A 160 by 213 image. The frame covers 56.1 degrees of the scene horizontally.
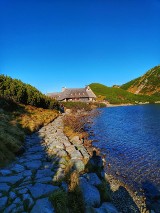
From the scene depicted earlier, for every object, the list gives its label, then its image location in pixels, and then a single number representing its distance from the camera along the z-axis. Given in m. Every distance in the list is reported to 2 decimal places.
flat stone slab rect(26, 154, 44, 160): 7.72
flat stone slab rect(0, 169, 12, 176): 6.00
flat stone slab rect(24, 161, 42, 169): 6.75
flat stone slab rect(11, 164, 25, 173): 6.38
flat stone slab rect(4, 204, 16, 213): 4.03
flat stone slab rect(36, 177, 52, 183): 5.55
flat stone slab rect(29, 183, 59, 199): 4.78
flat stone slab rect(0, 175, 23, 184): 5.49
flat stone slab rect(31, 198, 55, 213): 4.05
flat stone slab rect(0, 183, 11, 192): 4.96
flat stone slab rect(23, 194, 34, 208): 4.33
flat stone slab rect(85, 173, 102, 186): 6.01
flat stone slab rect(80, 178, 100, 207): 4.88
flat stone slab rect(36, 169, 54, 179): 5.97
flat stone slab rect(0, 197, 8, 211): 4.21
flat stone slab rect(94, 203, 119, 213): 4.65
